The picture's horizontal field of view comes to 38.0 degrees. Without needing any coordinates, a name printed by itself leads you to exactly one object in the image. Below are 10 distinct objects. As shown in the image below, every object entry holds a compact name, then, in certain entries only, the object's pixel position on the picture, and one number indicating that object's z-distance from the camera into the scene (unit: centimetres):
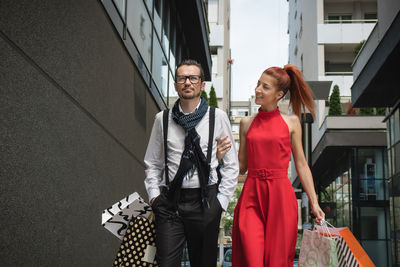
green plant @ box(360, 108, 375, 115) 2725
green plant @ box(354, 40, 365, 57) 3109
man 448
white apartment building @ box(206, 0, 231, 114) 4569
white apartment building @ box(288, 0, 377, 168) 3341
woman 500
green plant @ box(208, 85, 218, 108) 3728
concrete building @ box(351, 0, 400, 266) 1332
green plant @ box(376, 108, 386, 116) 2681
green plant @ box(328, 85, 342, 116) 2936
